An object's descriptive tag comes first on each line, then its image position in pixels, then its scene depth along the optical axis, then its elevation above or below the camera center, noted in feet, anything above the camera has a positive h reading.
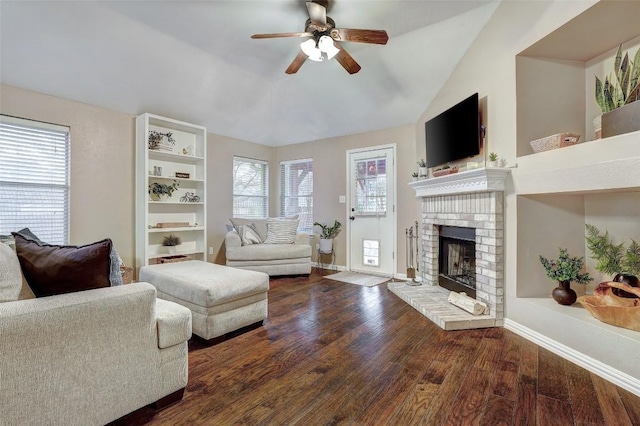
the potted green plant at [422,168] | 12.99 +2.00
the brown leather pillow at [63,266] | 4.50 -0.84
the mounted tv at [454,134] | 9.77 +2.97
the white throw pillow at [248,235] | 15.78 -1.22
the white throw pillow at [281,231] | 16.24 -1.04
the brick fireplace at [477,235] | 8.69 -0.70
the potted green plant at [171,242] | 13.70 -1.38
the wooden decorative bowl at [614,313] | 6.16 -2.23
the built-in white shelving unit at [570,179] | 6.34 +0.80
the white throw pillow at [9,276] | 4.16 -0.92
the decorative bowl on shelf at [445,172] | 10.44 +1.53
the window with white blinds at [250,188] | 17.99 +1.63
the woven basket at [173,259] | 13.25 -2.13
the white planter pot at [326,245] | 16.79 -1.87
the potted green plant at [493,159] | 9.05 +1.67
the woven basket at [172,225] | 13.62 -0.56
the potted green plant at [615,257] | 6.92 -1.15
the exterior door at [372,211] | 15.26 +0.09
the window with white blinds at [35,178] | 10.06 +1.28
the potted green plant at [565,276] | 7.65 -1.69
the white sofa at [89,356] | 3.76 -2.14
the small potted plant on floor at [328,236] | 16.80 -1.36
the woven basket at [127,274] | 11.31 -2.43
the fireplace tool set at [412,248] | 13.88 -1.71
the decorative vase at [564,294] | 7.66 -2.18
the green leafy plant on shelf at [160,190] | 13.69 +1.10
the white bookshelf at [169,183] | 12.81 +1.32
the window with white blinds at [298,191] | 18.54 +1.45
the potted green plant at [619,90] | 6.72 +2.99
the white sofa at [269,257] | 14.70 -2.25
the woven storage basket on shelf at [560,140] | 7.44 +1.87
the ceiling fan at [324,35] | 8.04 +5.00
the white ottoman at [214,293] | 7.51 -2.21
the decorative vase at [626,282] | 6.70 -1.64
